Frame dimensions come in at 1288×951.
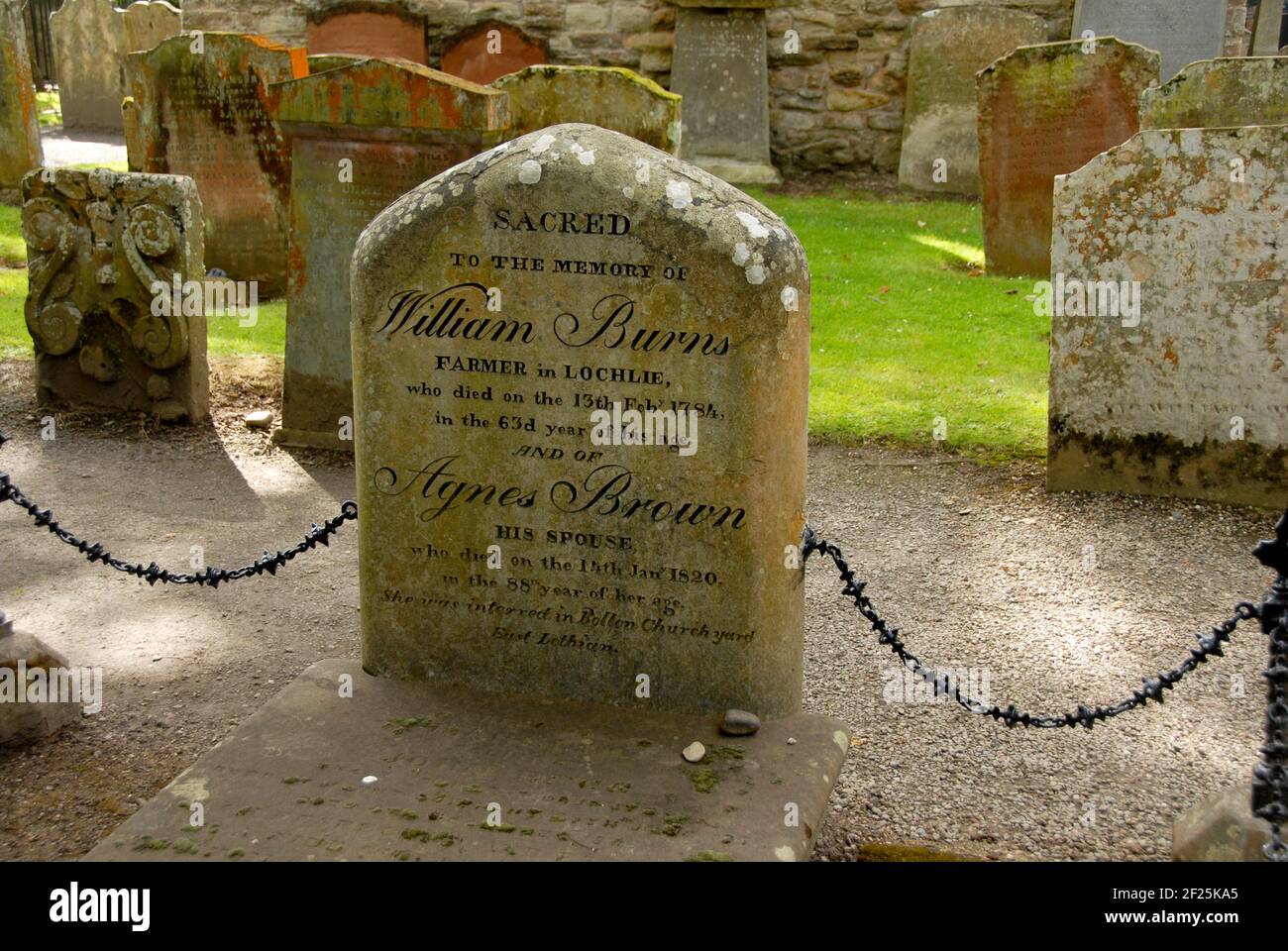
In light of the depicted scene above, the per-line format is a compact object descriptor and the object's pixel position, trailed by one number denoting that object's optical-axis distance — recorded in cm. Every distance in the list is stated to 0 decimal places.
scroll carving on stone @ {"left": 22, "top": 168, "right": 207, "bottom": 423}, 658
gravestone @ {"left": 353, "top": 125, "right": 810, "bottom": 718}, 313
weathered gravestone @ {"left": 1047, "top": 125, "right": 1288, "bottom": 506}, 540
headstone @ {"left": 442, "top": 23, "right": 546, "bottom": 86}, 1387
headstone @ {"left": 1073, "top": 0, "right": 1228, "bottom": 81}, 1274
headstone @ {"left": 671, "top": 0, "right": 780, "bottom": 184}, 1330
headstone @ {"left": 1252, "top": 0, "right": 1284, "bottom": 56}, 1405
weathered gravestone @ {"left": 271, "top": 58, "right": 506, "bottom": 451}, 605
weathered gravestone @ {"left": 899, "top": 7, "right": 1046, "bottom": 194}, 1263
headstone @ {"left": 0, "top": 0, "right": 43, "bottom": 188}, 1128
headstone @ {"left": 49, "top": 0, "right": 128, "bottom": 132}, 1772
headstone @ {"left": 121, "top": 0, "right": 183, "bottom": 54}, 1642
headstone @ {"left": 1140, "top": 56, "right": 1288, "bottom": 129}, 789
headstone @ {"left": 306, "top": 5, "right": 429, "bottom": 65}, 1401
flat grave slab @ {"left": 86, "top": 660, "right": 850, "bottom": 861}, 276
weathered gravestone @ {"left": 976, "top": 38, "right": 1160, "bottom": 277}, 936
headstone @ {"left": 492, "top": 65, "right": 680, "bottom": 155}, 866
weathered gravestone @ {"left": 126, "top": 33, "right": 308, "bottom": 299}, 917
